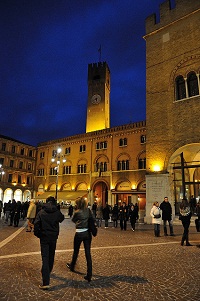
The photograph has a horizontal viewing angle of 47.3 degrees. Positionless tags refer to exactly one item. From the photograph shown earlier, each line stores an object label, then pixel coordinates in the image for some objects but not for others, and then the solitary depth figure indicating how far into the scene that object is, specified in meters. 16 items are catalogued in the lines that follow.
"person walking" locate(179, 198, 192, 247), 8.20
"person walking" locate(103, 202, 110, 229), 14.99
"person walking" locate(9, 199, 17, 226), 14.58
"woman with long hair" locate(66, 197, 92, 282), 4.69
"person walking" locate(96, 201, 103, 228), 15.49
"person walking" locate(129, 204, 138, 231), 12.99
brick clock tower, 45.06
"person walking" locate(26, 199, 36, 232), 11.88
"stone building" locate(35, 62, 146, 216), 31.25
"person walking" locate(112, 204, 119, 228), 15.35
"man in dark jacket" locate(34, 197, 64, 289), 4.13
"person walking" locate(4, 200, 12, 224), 16.72
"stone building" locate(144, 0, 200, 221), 16.59
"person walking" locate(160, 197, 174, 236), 10.82
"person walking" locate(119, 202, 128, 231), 13.55
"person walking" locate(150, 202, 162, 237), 10.34
